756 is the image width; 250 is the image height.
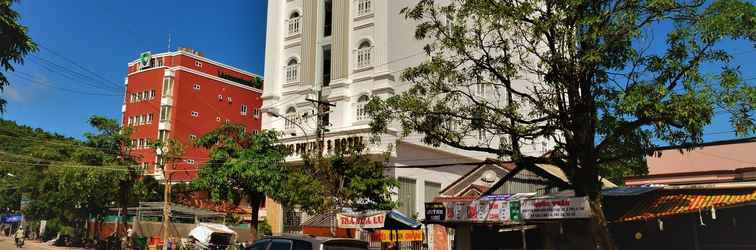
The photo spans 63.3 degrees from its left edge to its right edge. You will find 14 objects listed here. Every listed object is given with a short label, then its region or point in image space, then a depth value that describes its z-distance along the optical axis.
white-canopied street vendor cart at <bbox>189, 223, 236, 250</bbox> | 29.72
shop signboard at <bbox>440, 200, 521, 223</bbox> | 14.29
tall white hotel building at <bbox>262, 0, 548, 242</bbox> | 33.41
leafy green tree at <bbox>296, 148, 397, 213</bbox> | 22.19
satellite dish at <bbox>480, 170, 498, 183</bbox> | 27.16
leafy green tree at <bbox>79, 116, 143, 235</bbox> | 36.47
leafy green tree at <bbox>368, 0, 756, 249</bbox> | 10.91
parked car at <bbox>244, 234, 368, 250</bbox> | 10.98
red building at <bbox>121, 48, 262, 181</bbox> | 59.12
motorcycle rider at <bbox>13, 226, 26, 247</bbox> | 37.70
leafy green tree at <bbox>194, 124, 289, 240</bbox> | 28.14
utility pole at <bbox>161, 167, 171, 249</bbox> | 30.41
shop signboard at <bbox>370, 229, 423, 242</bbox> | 22.09
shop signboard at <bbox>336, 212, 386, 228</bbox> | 17.34
